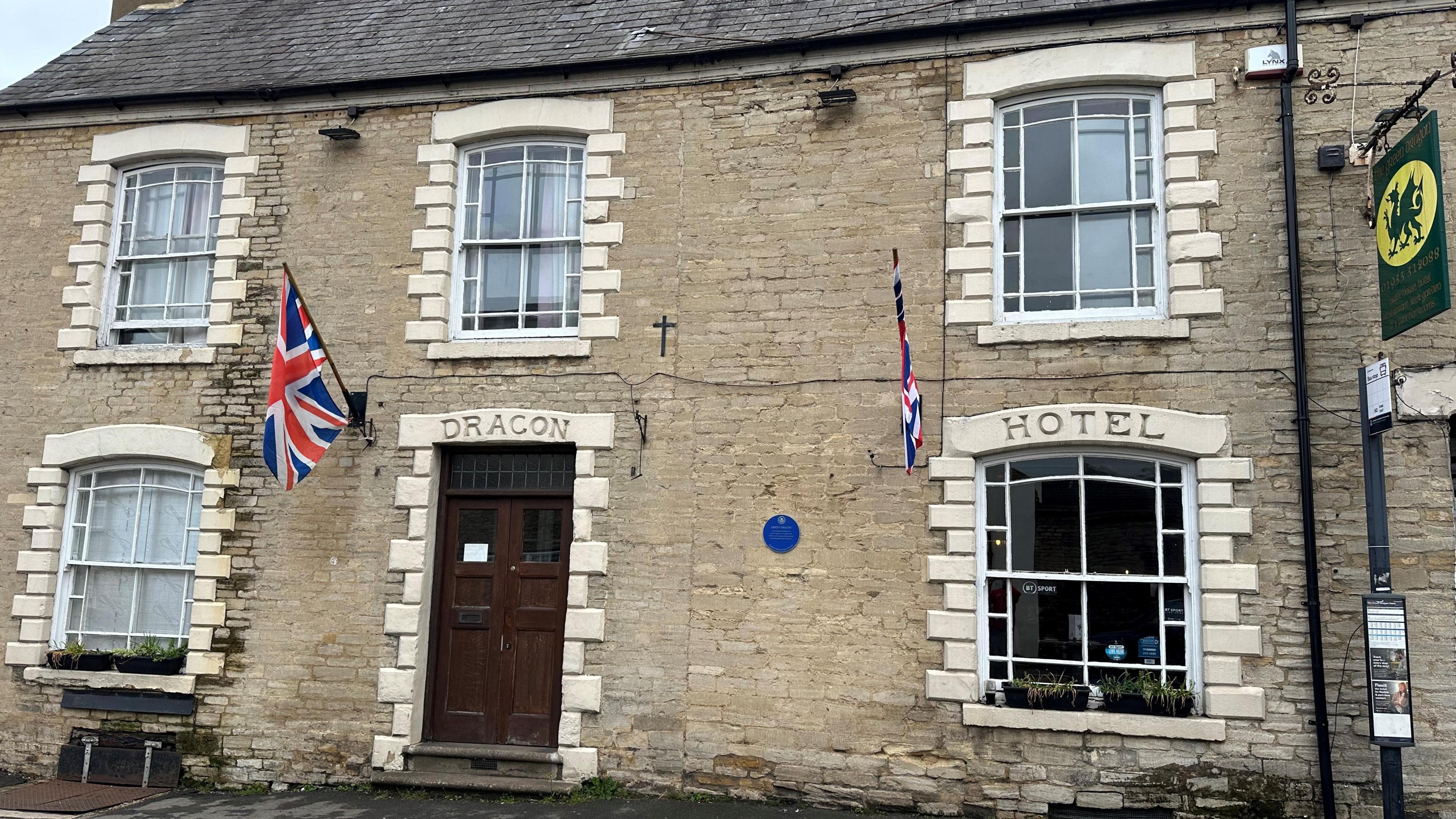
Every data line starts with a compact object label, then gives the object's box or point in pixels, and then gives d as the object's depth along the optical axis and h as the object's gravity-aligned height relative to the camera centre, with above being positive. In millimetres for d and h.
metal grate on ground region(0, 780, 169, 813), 8195 -1922
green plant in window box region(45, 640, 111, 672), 9102 -878
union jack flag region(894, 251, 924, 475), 7125 +1231
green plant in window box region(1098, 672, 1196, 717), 7281 -733
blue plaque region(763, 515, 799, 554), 8125 +354
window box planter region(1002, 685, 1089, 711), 7438 -789
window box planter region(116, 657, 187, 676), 8984 -907
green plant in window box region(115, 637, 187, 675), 8984 -850
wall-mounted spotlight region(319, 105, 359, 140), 9320 +3820
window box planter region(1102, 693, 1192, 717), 7285 -798
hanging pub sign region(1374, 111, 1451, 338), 6238 +2264
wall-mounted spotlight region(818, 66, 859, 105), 8445 +3894
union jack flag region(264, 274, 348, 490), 7867 +1239
